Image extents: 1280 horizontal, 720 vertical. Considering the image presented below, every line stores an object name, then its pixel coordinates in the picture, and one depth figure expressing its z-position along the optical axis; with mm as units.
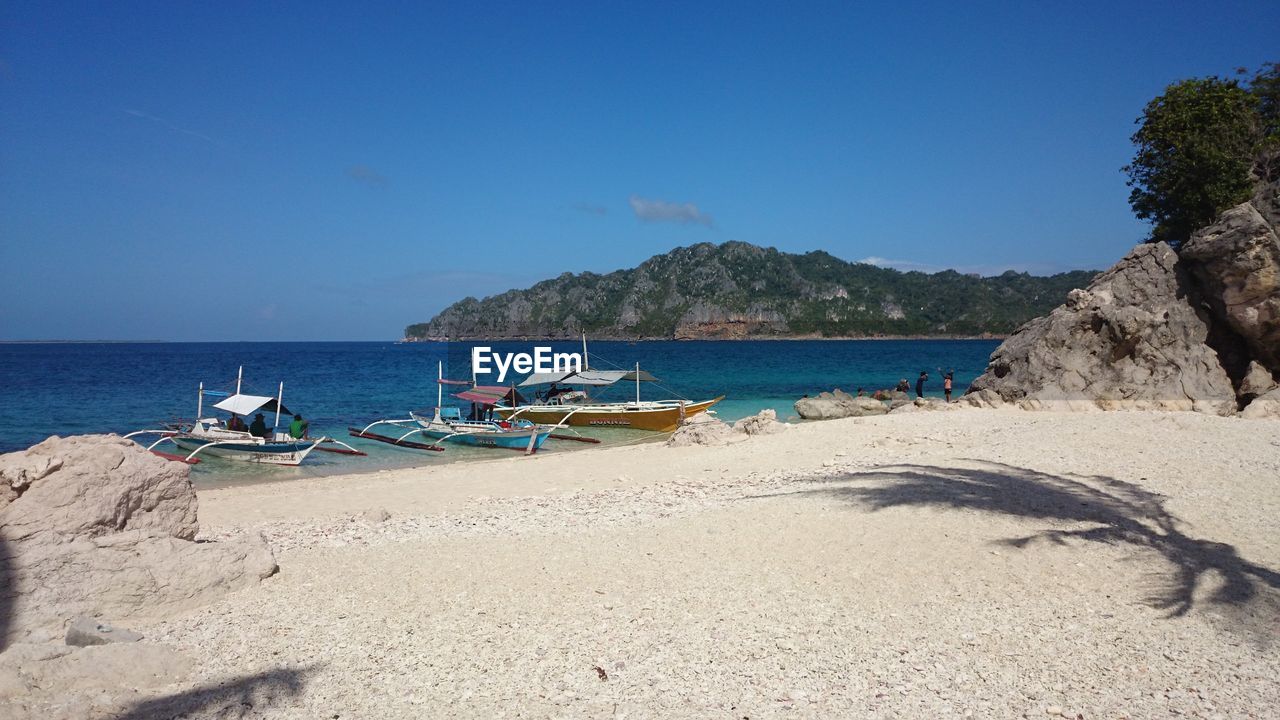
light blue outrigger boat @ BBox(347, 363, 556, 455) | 22109
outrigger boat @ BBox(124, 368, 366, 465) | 19375
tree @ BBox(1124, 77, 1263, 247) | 22828
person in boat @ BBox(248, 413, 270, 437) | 20502
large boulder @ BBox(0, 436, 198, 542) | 5926
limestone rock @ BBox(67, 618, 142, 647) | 4793
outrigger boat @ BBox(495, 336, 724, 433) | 26406
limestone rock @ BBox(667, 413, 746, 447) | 18266
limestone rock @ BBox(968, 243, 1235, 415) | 18938
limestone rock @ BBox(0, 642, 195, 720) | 4008
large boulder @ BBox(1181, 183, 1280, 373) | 18031
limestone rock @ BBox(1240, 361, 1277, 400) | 18062
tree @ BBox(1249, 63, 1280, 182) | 22922
